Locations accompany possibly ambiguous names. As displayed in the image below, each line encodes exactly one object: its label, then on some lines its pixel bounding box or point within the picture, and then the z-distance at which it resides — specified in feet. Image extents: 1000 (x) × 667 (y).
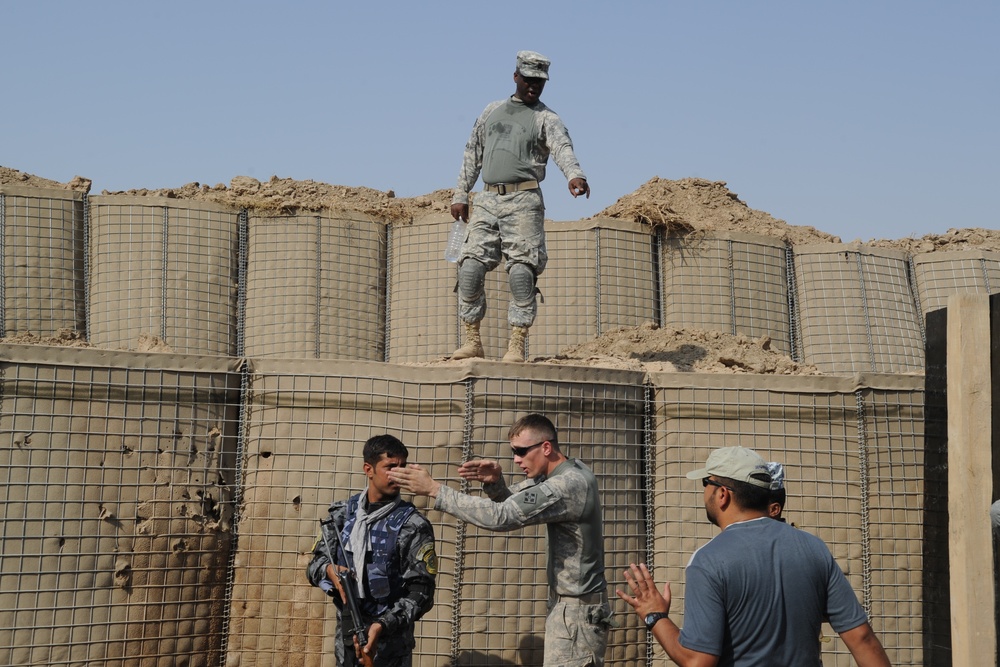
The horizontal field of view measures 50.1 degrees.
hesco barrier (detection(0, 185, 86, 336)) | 31.45
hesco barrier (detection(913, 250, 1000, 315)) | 37.37
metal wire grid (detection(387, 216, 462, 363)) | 32.71
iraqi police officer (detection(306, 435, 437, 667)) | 13.44
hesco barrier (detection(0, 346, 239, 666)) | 16.51
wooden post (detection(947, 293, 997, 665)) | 16.08
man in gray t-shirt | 9.29
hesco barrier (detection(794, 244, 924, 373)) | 35.47
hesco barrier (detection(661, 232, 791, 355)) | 34.24
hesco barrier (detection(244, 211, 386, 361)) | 33.17
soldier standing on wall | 21.09
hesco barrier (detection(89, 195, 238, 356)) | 32.30
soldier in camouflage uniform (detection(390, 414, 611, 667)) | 13.21
